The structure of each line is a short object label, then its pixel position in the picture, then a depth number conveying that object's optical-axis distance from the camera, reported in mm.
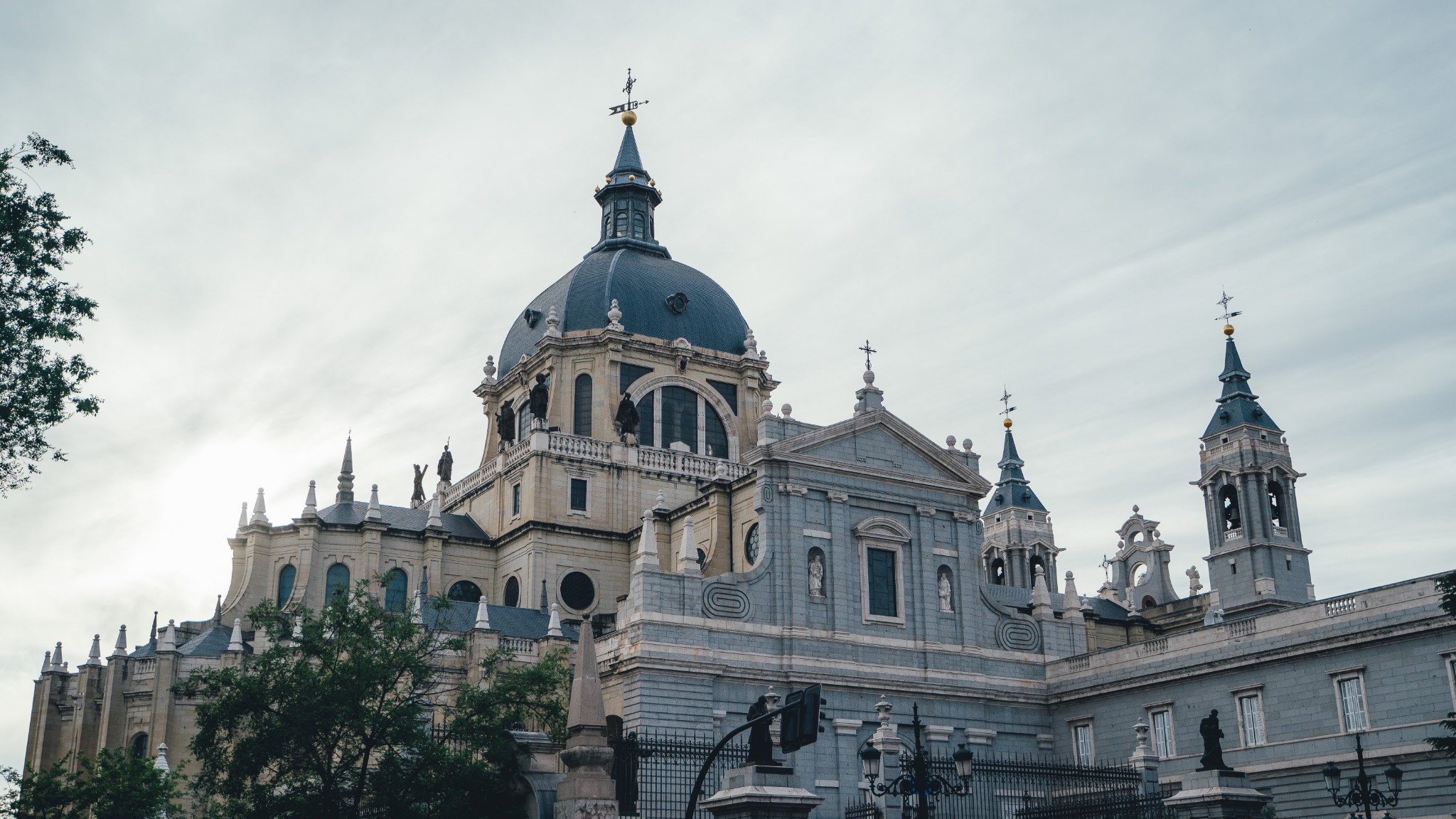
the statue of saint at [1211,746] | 26250
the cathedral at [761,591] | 40281
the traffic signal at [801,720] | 19250
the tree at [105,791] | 36969
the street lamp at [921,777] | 25281
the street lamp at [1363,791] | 28500
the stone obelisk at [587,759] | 22734
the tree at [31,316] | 24078
